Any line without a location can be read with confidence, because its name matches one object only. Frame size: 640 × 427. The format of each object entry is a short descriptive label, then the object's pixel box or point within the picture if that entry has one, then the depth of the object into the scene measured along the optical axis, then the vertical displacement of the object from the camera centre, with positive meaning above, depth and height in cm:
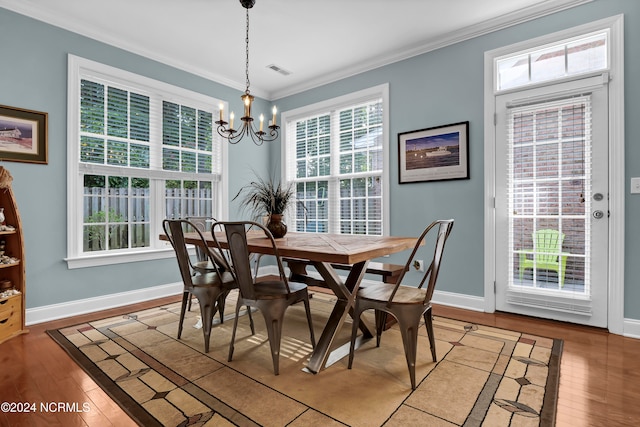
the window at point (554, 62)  276 +135
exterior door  274 +10
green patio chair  291 -38
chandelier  255 +81
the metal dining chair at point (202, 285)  233 -53
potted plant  270 +4
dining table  182 -24
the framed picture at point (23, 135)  278 +67
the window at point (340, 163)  408 +67
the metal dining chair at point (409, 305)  184 -54
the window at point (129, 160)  324 +58
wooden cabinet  253 -46
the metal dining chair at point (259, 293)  198 -51
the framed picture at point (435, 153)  337 +64
